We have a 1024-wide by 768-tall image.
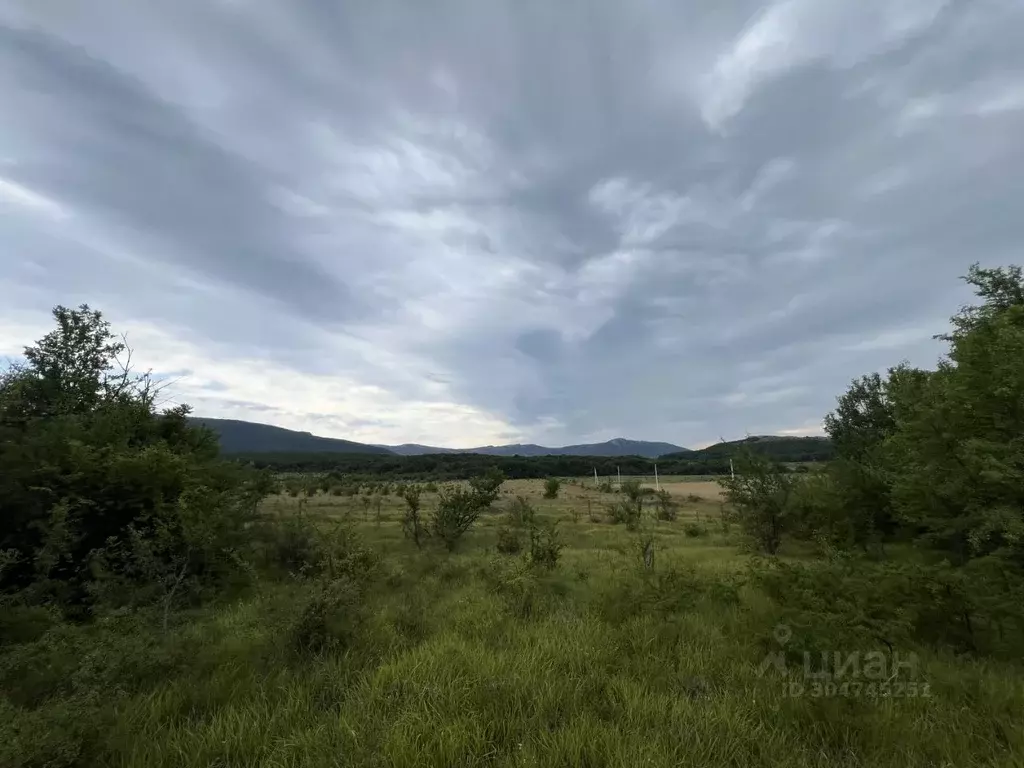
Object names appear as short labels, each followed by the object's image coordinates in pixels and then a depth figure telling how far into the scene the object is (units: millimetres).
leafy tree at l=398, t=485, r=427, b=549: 16638
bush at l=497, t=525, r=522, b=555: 15400
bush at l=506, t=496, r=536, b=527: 16434
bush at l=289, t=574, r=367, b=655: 5883
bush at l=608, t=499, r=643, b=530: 23602
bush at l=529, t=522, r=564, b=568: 11516
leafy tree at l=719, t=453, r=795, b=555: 16688
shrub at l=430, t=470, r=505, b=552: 16344
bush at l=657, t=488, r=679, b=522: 29125
